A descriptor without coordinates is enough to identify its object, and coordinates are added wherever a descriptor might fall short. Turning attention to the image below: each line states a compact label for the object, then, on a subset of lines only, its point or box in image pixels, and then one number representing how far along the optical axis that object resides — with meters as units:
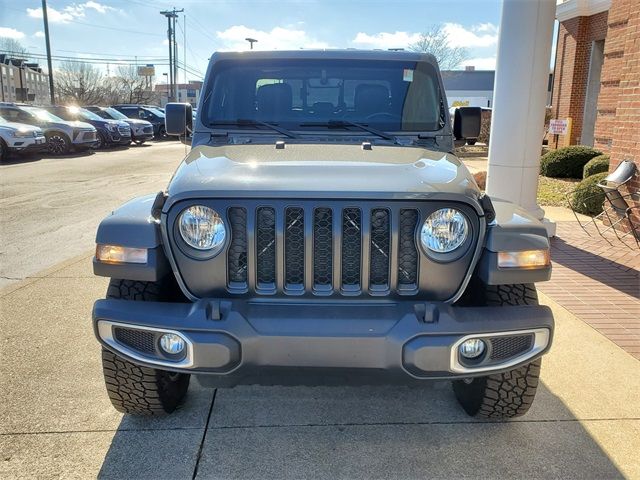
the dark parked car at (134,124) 24.44
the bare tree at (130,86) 65.12
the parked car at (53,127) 18.84
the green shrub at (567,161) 11.96
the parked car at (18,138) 16.58
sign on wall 14.39
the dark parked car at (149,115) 29.67
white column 6.41
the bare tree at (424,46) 31.81
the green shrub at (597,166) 9.57
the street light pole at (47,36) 30.97
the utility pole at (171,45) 50.22
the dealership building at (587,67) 10.53
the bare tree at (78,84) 61.47
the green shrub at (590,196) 8.44
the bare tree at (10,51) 54.04
